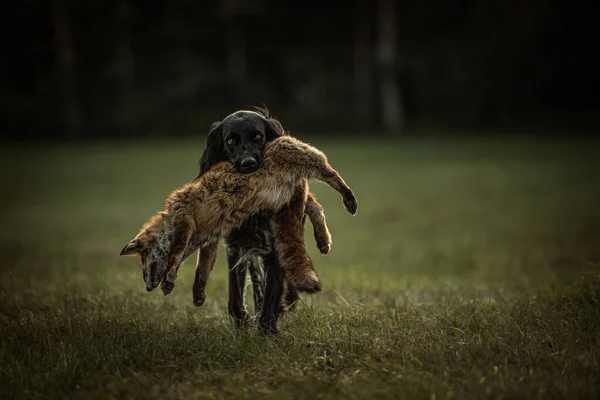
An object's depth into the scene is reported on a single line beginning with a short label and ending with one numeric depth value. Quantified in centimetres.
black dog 926
